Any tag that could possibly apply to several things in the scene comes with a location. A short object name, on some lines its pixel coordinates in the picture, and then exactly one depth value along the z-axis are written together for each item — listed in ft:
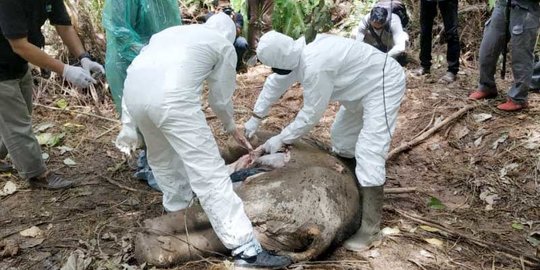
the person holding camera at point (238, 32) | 12.84
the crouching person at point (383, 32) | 18.53
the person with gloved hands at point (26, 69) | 12.15
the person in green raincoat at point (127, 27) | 13.20
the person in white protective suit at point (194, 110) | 10.48
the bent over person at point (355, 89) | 12.28
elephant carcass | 11.22
